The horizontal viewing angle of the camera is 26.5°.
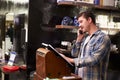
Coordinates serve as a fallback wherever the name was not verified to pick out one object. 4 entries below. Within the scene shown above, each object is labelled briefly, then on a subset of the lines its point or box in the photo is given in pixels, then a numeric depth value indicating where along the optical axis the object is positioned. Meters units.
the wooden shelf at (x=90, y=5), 4.07
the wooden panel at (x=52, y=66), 2.92
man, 2.96
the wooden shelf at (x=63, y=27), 4.21
